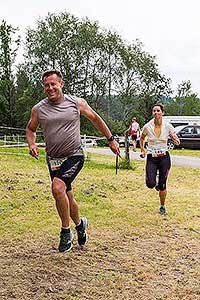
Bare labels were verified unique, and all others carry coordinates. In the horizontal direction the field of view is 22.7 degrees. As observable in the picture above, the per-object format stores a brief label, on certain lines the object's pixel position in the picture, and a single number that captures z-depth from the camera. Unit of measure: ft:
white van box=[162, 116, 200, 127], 119.24
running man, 17.35
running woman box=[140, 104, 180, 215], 25.58
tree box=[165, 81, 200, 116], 242.37
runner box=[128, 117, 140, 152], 83.14
